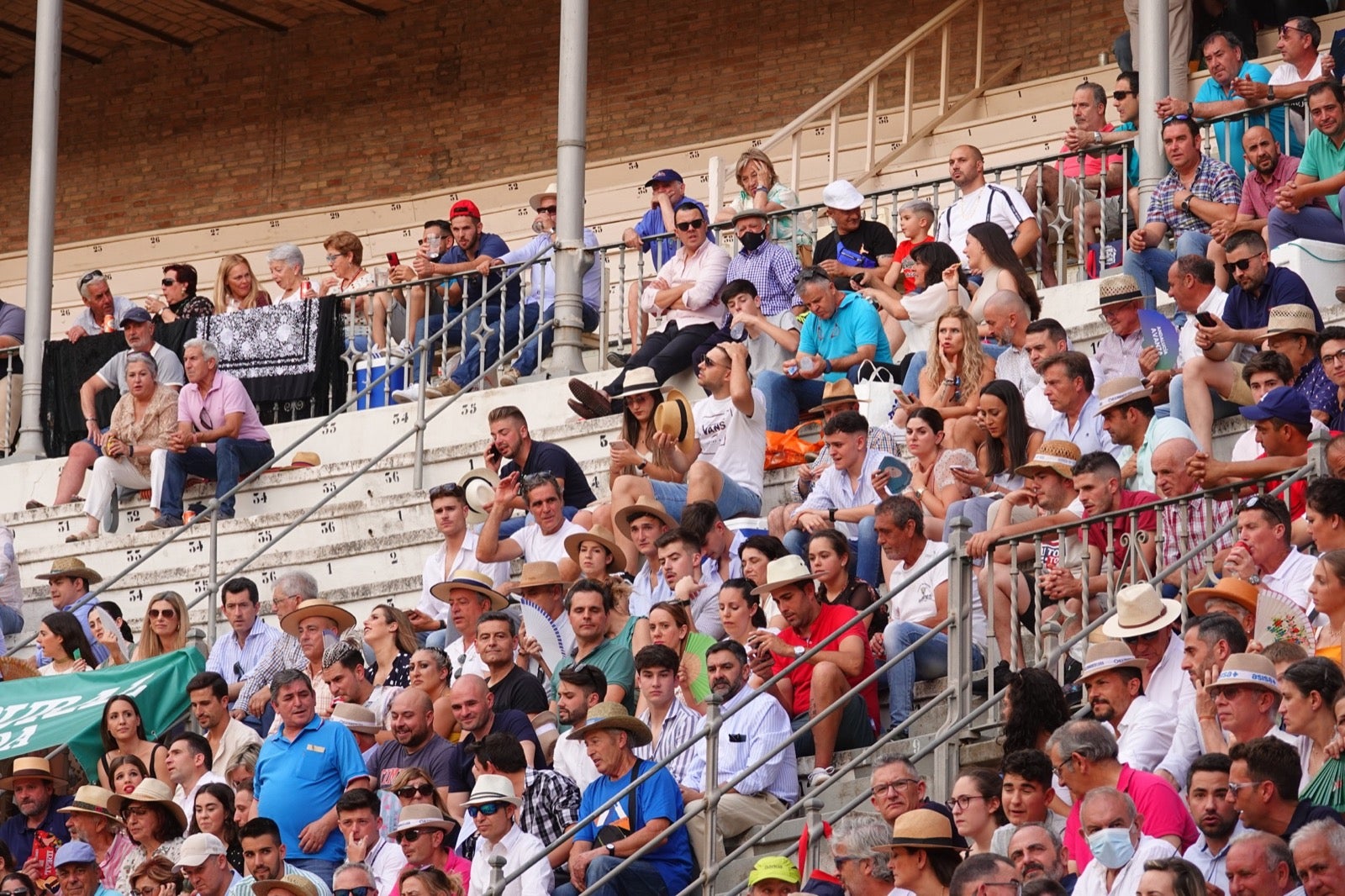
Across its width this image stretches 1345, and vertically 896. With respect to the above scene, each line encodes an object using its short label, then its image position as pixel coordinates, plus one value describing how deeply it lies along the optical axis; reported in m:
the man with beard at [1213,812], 15.57
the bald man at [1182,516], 19.42
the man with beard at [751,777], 19.69
